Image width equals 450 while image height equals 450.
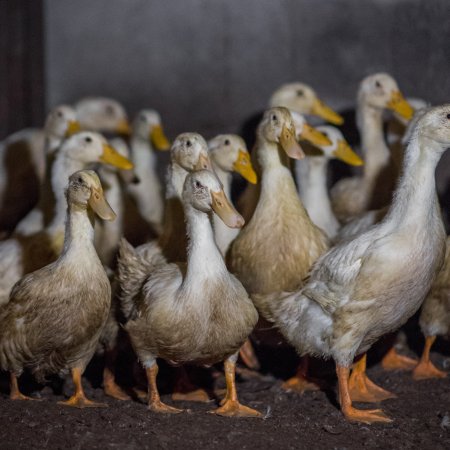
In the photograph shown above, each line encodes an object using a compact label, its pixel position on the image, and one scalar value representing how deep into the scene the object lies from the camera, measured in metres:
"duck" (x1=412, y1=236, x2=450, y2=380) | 6.58
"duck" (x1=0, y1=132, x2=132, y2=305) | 6.77
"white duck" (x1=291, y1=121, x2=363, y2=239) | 7.31
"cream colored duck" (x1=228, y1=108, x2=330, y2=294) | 6.41
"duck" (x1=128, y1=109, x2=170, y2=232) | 8.41
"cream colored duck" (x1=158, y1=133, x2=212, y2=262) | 6.54
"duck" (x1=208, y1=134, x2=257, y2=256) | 6.91
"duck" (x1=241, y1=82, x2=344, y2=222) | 8.13
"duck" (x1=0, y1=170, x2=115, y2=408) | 5.77
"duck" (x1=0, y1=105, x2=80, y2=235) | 8.75
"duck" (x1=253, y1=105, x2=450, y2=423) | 5.63
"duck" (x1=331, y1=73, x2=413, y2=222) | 7.97
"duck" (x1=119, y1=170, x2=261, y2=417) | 5.56
